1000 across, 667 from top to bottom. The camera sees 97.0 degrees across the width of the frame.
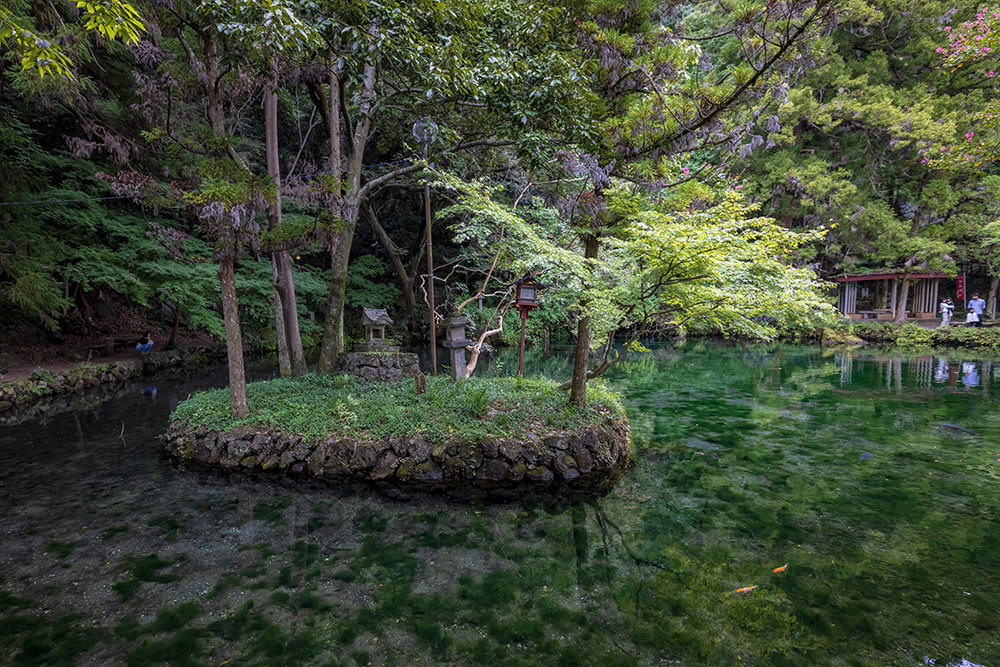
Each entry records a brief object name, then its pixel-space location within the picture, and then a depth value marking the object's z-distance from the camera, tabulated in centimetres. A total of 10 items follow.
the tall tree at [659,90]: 567
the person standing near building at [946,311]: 2123
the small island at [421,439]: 674
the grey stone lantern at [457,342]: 923
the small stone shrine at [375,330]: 1110
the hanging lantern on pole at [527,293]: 878
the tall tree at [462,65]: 544
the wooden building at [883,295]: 2439
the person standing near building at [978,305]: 2075
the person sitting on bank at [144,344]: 1532
